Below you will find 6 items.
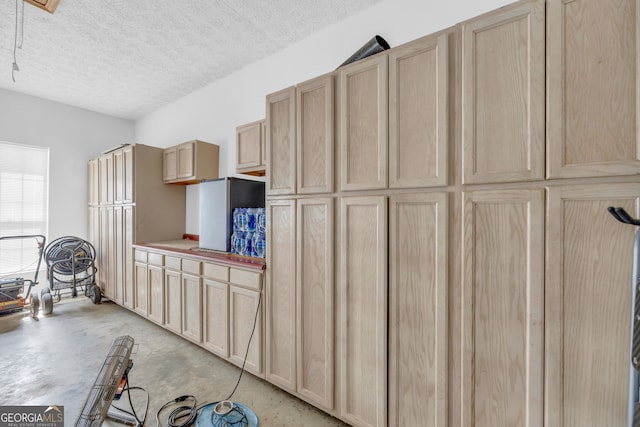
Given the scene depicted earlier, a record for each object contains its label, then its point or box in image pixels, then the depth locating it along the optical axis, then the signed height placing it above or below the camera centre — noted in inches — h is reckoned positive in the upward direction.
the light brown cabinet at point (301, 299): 72.3 -24.4
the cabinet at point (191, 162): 137.5 +25.0
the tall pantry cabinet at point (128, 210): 146.3 +0.5
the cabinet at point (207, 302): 90.2 -35.0
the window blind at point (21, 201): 160.1 +5.5
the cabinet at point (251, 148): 111.1 +26.0
